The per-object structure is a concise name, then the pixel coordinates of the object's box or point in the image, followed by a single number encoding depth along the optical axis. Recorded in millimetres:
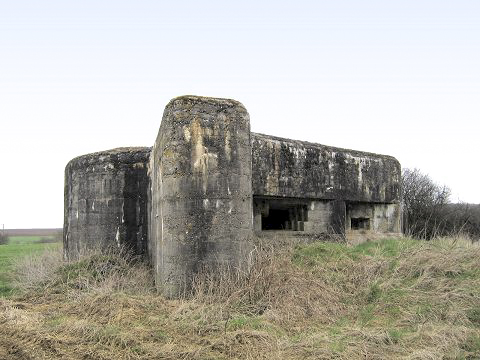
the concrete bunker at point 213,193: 6336
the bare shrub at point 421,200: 24312
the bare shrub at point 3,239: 47153
